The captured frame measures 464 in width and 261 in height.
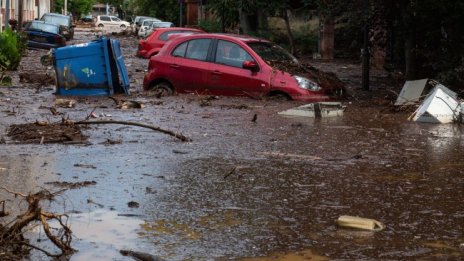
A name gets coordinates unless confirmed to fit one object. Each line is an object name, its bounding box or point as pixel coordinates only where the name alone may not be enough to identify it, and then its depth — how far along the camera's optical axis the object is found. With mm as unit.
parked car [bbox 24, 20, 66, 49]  39125
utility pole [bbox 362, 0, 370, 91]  19000
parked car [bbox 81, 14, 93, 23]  113844
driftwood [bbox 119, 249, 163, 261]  5915
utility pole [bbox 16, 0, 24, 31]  46300
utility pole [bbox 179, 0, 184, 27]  61662
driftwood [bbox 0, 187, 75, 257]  5938
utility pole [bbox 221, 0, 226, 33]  41091
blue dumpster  17938
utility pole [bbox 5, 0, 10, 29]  37497
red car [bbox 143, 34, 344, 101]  16953
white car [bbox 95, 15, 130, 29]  84375
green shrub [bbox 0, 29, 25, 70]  25750
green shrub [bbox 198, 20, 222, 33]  45188
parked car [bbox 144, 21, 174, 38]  48816
